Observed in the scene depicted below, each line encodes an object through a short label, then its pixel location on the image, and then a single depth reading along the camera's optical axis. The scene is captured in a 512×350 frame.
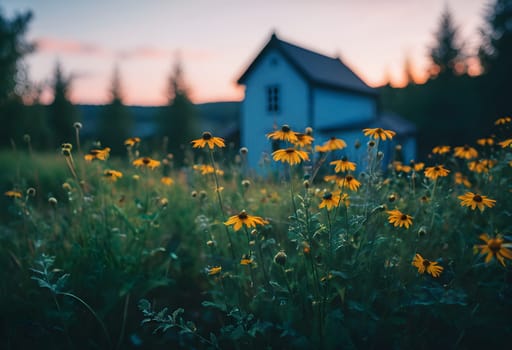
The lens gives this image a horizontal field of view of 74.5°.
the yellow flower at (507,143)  2.17
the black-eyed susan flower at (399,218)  1.87
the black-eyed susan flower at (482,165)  2.63
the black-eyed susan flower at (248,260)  1.73
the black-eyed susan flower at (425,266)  1.70
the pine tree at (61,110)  30.94
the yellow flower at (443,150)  2.94
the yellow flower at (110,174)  2.57
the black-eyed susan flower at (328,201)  1.76
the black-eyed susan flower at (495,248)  1.31
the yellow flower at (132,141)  2.86
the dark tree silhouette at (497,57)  15.76
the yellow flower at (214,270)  1.78
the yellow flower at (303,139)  2.04
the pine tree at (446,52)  23.69
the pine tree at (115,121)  30.09
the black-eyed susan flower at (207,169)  2.95
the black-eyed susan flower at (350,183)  1.98
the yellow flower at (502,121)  2.74
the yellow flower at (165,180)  3.27
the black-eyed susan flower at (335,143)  2.41
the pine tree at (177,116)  29.75
